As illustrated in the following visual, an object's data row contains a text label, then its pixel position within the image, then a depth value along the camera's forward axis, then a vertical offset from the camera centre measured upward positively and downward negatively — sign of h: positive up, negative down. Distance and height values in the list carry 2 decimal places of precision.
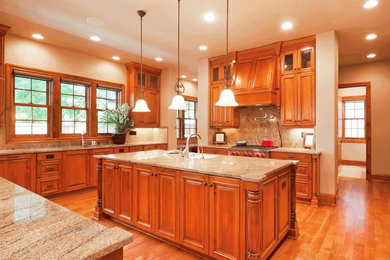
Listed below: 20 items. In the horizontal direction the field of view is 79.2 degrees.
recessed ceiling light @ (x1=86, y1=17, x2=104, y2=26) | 3.61 +1.68
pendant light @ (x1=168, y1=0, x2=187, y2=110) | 2.94 +0.33
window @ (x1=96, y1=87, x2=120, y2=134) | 5.53 +0.63
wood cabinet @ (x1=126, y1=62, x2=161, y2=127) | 5.93 +1.01
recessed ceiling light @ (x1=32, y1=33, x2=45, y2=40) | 4.12 +1.65
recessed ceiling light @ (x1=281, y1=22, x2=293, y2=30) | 3.70 +1.66
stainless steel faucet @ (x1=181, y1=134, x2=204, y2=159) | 3.00 -0.31
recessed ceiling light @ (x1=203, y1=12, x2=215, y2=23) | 3.44 +1.68
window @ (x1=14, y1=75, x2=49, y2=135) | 4.31 +0.44
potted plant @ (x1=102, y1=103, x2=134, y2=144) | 5.43 +0.18
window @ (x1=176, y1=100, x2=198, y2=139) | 7.79 +0.29
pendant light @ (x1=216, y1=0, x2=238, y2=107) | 2.69 +0.37
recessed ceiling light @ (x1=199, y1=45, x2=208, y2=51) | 4.78 +1.69
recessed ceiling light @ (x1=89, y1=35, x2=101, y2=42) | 4.27 +1.67
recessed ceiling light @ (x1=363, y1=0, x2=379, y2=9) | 3.03 +1.65
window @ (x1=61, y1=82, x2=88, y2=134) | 4.95 +0.46
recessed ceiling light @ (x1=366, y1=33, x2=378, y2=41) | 4.10 +1.65
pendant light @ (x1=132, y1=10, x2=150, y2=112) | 3.14 +0.30
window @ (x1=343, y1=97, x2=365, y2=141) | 7.94 +0.39
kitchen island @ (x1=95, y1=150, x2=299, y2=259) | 2.02 -0.72
